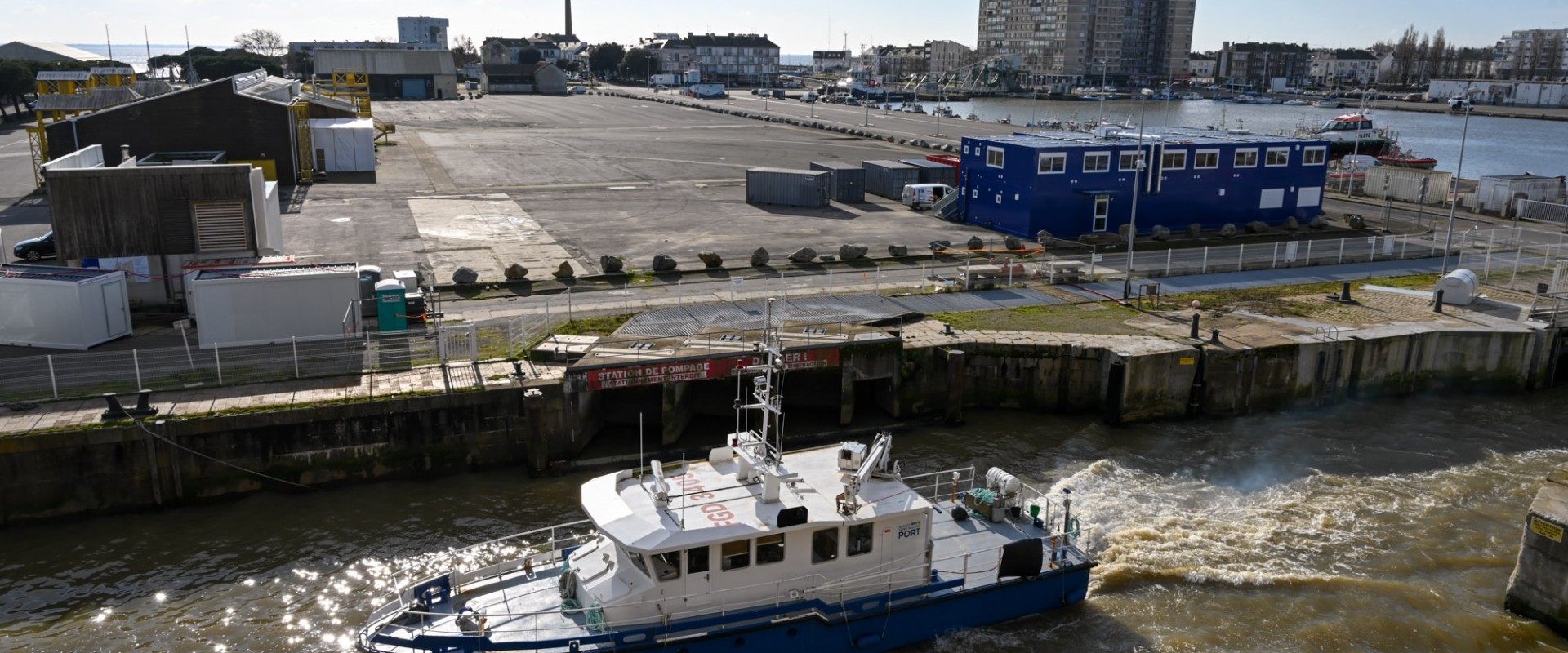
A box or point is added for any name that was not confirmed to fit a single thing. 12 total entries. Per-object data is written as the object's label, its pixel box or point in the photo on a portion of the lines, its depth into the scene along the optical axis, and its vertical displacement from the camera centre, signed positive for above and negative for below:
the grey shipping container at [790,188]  58.00 -5.33
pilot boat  17.73 -8.54
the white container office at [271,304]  28.03 -5.89
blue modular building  49.41 -4.10
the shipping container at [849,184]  61.12 -5.32
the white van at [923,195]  58.69 -5.63
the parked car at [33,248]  42.00 -6.73
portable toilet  30.34 -6.30
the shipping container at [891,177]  62.66 -5.06
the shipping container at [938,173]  64.06 -4.88
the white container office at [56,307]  28.34 -6.09
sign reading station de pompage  27.14 -7.28
